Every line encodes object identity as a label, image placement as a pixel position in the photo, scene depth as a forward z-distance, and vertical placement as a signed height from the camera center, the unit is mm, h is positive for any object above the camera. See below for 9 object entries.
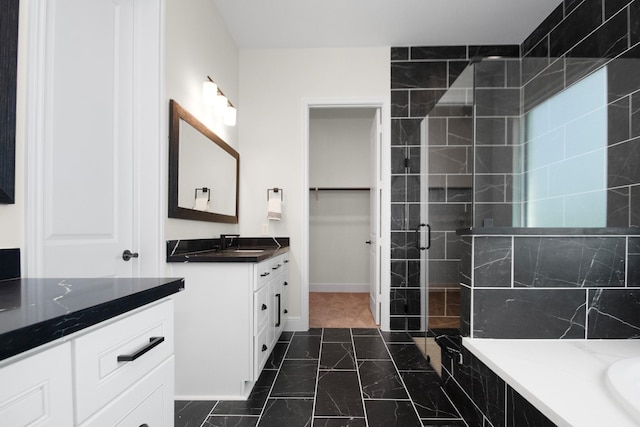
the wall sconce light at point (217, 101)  2295 +884
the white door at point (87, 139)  1164 +323
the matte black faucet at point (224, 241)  2582 -217
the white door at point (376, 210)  3131 +68
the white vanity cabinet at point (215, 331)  1812 -675
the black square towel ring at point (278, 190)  3031 +246
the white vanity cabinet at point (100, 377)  474 -310
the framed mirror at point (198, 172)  1824 +308
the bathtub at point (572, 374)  872 -547
